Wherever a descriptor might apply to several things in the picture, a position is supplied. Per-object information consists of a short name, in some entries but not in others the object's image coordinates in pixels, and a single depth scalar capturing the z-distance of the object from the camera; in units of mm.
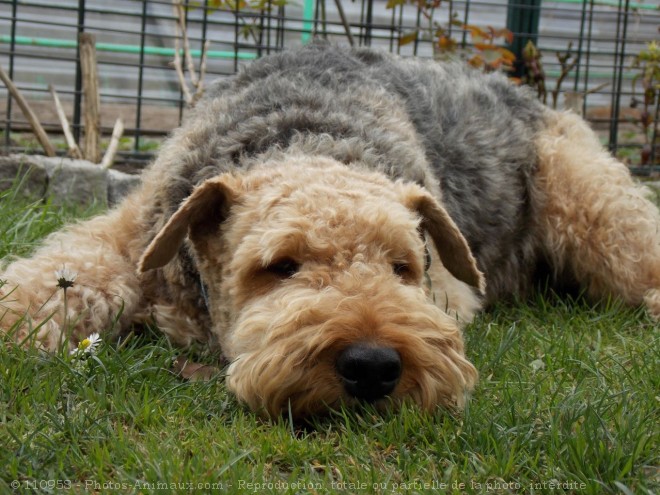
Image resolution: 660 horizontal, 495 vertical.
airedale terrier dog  2631
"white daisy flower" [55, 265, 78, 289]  2947
